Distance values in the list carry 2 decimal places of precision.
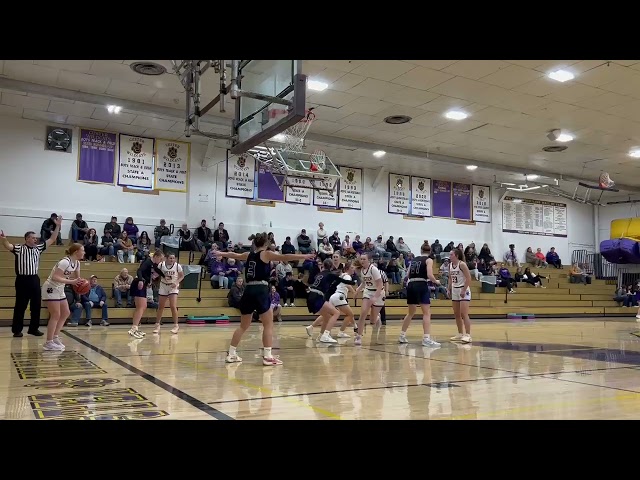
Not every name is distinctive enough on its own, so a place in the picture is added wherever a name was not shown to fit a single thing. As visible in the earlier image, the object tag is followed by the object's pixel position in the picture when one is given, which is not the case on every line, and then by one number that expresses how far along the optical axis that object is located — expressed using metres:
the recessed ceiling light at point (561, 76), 13.23
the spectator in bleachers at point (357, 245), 22.61
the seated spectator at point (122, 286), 15.20
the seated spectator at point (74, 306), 13.59
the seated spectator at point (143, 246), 17.94
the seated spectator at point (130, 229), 18.72
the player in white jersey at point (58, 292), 8.22
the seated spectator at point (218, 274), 17.48
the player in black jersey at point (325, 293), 9.86
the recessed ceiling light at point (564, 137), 18.77
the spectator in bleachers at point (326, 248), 19.91
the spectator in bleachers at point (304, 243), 21.88
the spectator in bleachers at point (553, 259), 28.61
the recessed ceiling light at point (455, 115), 16.61
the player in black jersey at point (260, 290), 6.79
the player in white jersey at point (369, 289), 9.92
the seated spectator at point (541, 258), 28.34
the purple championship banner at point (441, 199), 25.97
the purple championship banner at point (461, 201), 26.77
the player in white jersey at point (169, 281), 11.42
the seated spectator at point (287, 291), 17.70
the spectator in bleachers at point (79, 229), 17.75
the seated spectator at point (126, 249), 17.59
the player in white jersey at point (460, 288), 10.22
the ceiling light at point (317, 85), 14.04
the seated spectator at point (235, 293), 16.36
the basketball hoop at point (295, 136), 13.70
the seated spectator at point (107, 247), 17.64
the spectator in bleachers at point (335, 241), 22.09
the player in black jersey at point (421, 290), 9.69
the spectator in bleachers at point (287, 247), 20.98
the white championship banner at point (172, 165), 19.86
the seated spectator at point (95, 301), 13.98
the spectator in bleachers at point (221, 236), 19.66
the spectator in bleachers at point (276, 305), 16.34
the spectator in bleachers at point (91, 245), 17.14
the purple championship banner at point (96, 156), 18.66
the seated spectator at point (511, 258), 27.47
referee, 10.19
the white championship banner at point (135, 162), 19.20
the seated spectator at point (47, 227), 17.44
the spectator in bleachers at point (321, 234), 22.42
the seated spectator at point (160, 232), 19.09
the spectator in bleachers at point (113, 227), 18.28
